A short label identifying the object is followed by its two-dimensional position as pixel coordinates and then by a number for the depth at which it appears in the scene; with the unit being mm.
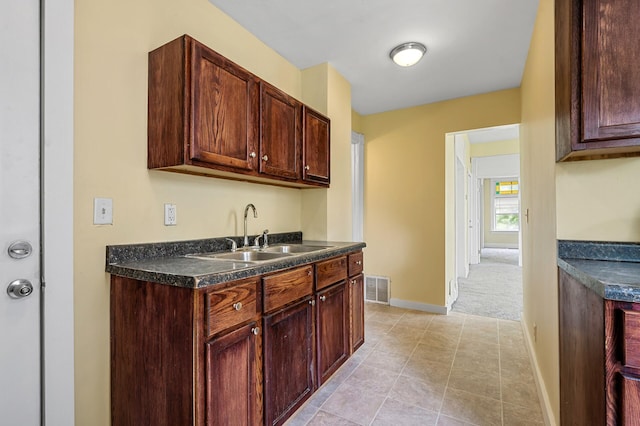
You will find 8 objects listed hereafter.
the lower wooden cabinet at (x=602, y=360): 907
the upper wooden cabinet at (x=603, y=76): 1180
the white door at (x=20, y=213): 1135
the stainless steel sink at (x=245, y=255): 1835
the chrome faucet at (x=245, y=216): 2132
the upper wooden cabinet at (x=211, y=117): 1488
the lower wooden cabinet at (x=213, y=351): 1162
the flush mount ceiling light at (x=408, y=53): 2455
